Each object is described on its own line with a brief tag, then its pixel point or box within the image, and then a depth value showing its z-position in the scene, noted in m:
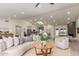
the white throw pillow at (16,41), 1.70
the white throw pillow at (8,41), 1.61
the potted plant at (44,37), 1.58
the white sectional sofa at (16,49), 1.51
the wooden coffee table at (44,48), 1.65
